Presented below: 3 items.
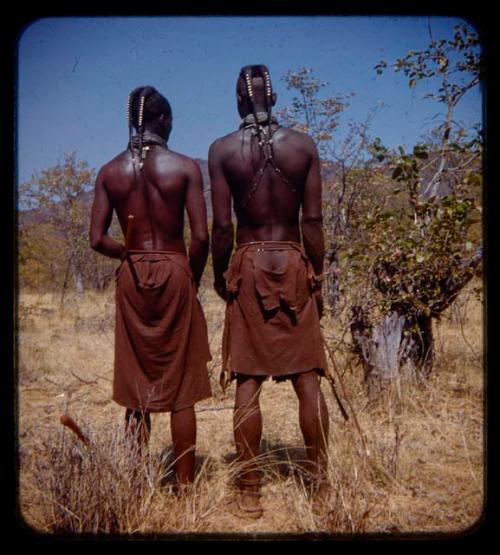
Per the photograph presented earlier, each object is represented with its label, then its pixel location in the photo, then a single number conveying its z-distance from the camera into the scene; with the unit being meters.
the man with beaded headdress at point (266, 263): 2.79
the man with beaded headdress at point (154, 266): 2.80
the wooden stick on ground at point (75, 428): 2.30
